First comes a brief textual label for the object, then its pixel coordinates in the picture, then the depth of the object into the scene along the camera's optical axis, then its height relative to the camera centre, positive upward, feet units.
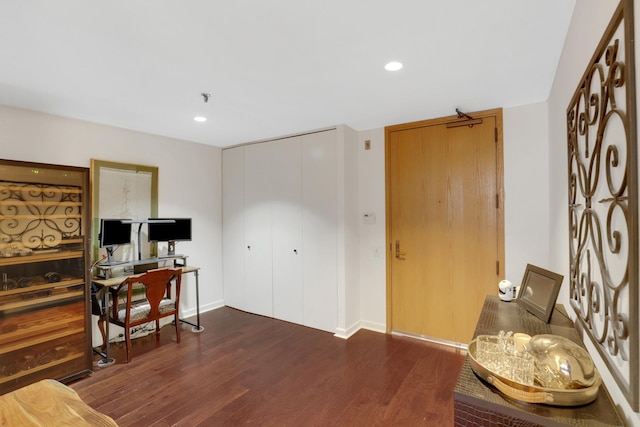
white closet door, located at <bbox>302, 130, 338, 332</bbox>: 11.81 -0.43
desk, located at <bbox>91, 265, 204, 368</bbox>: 9.64 -2.52
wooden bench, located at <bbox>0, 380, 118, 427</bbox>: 3.18 -2.03
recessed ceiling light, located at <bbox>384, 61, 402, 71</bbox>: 6.79 +3.33
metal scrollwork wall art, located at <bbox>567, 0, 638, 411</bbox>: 2.63 +0.13
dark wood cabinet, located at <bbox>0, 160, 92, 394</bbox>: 8.04 -1.45
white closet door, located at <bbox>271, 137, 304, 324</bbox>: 12.71 -0.41
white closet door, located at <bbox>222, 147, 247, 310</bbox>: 14.51 -0.39
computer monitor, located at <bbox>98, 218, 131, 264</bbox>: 10.29 -0.49
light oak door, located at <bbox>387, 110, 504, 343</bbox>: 9.95 -0.27
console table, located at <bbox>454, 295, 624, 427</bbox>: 2.92 -1.89
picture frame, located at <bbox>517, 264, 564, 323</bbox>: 5.31 -1.41
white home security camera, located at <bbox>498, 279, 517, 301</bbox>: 6.81 -1.64
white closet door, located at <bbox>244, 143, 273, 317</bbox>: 13.60 -0.46
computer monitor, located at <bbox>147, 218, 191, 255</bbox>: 11.87 -0.42
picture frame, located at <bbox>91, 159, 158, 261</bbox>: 10.80 +0.95
